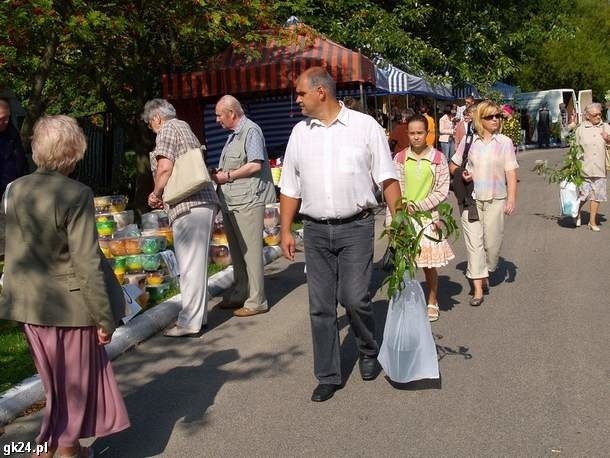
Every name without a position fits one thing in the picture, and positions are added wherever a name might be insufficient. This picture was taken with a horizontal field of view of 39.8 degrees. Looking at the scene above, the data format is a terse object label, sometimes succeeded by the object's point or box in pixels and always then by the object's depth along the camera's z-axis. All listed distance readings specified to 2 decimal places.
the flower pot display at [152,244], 8.54
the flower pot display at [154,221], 9.88
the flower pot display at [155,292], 8.20
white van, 37.03
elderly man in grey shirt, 7.35
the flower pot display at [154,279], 8.27
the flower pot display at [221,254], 10.04
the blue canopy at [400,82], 18.84
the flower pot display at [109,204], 11.08
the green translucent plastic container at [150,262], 8.34
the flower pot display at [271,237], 11.18
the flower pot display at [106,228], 9.62
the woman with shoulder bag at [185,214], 6.71
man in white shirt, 5.10
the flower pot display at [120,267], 8.30
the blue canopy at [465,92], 25.79
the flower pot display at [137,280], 8.02
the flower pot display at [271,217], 11.42
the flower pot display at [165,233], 9.53
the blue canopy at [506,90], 29.95
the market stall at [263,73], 13.45
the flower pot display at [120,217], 10.03
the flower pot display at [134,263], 8.34
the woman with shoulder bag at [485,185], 7.57
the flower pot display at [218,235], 10.26
